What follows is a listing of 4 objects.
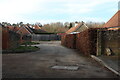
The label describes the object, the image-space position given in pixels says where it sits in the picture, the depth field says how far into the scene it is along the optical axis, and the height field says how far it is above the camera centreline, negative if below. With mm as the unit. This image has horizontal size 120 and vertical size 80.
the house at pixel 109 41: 8550 -131
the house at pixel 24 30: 45761 +3297
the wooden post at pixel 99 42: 9388 -273
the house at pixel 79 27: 39197 +3941
